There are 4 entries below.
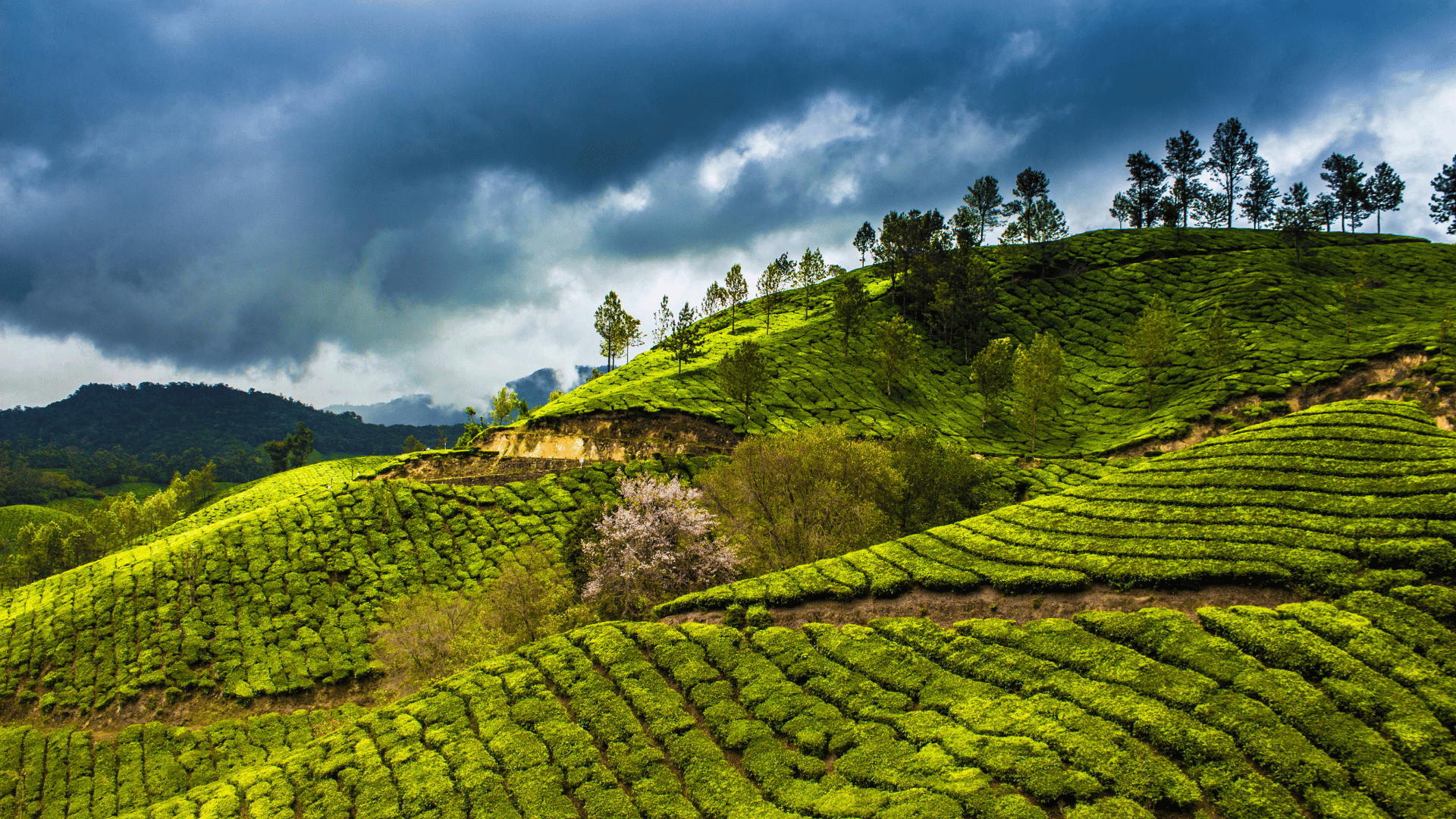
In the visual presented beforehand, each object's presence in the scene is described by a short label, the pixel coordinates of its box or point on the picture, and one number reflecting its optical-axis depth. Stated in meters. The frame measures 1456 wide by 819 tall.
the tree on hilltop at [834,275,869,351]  98.62
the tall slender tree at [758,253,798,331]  126.71
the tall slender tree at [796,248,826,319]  136.88
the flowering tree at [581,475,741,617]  35.81
